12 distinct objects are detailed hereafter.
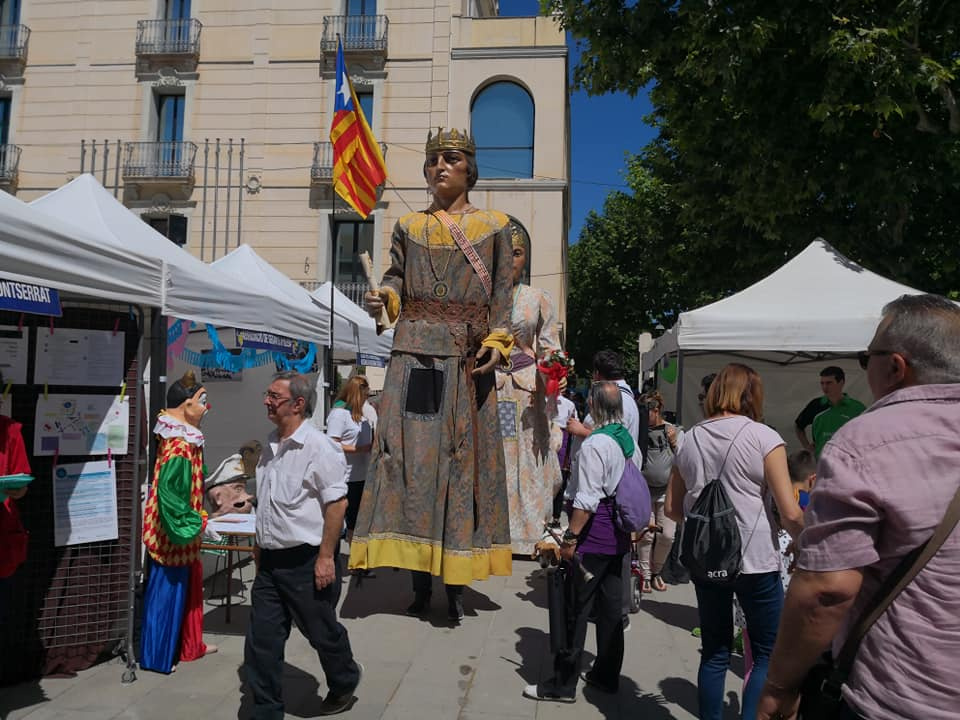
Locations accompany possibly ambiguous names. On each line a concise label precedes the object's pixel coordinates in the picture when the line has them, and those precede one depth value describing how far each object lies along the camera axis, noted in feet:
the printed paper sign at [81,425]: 12.12
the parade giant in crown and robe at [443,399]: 14.57
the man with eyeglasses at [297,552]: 9.83
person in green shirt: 18.63
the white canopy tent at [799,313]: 20.02
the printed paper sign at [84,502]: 12.12
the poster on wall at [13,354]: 11.88
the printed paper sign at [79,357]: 12.28
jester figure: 12.26
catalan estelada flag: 26.68
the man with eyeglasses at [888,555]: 4.88
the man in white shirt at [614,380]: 16.25
